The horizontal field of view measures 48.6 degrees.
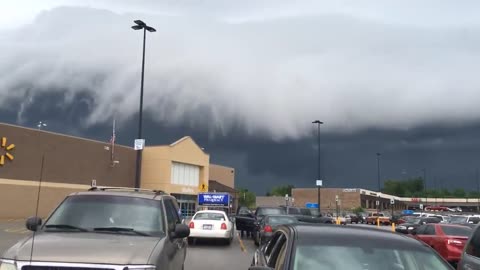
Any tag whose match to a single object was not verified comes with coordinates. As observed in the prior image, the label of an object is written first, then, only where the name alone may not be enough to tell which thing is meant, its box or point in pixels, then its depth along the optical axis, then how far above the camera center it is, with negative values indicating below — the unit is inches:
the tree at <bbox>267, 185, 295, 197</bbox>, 7190.0 +272.4
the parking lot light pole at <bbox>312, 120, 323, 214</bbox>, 2453.2 +142.2
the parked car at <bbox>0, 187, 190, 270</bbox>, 227.0 -14.6
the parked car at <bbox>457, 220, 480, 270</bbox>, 303.0 -23.4
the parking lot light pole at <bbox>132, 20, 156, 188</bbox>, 1208.8 +275.3
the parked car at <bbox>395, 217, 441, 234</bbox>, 1503.0 -19.4
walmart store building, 1725.0 +157.8
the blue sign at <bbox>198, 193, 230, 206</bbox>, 1967.3 +35.8
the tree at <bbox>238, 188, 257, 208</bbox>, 4806.6 +109.9
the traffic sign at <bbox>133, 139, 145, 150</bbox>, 1196.5 +141.2
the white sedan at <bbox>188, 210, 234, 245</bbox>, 884.6 -31.9
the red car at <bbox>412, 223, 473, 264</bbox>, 618.2 -29.2
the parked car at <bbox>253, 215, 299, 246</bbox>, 761.0 -16.6
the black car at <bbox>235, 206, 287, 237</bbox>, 1100.5 -18.6
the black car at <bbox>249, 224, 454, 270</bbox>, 189.0 -14.7
